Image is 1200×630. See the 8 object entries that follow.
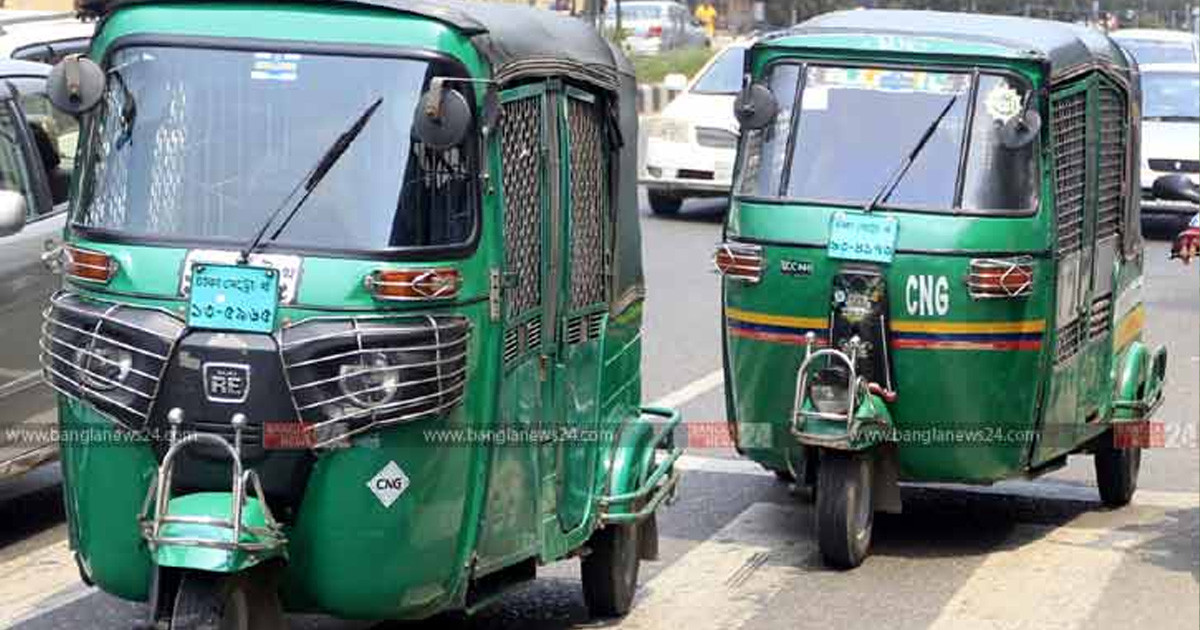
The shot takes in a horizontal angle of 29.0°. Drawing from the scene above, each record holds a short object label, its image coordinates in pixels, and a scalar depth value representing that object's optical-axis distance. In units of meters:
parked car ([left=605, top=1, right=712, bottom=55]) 50.50
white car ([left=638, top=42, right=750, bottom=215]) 22.91
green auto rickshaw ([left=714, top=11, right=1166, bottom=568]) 9.51
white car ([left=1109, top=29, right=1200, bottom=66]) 29.11
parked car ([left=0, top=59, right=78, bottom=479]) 9.55
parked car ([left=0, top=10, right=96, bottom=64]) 12.95
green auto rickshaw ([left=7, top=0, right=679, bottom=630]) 6.51
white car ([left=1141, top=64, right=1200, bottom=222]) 23.12
